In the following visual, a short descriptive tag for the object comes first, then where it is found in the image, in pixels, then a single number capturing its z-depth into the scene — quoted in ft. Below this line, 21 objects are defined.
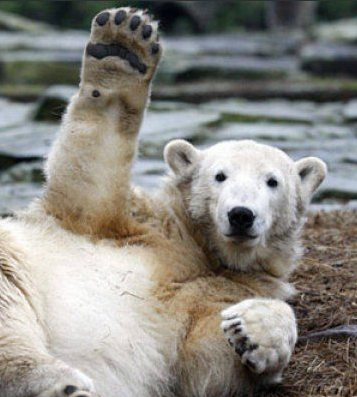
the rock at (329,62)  86.69
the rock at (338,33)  99.91
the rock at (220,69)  84.07
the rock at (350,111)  65.21
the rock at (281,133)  54.95
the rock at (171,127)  53.26
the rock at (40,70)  83.25
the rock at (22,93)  75.46
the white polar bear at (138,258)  24.00
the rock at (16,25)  125.08
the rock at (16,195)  40.50
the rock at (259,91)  74.16
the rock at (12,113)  61.58
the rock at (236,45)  102.58
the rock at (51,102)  60.85
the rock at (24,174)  47.75
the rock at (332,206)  41.78
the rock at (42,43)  97.96
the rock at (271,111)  62.39
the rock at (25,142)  50.39
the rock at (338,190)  45.91
